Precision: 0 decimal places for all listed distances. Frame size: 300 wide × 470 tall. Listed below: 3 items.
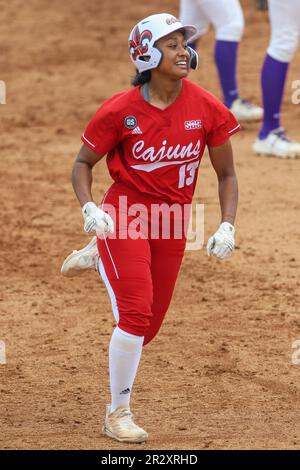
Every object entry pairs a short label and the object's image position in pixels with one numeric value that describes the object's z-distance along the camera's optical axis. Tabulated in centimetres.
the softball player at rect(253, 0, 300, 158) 1022
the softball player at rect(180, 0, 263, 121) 1126
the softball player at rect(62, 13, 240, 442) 541
